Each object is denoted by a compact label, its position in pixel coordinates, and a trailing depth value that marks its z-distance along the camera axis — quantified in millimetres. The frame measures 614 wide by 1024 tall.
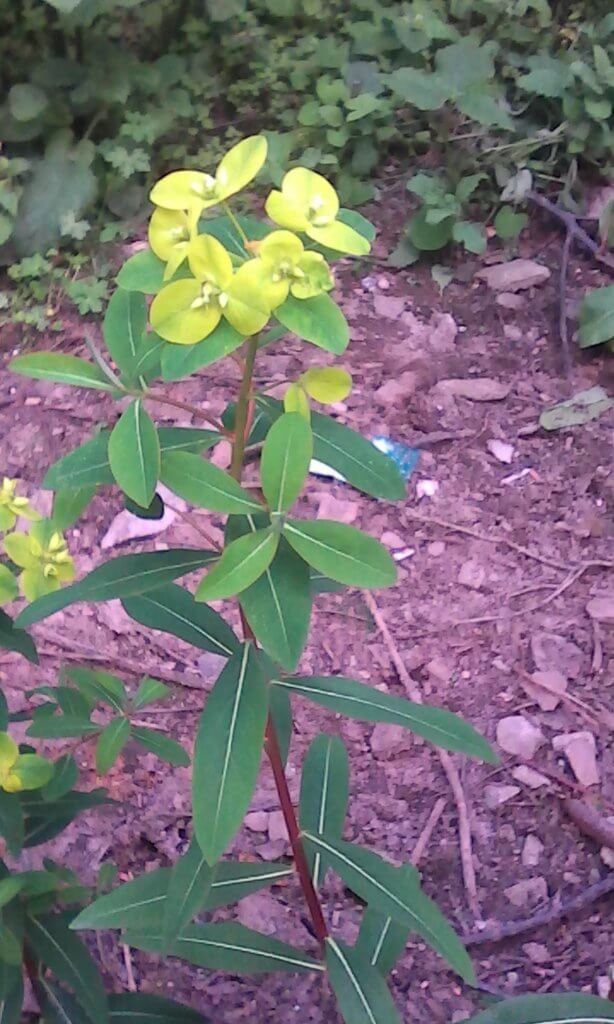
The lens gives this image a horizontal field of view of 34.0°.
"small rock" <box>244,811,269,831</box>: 1638
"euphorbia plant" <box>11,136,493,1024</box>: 688
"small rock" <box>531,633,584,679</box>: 1818
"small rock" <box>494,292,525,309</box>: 2426
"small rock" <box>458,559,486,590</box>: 1960
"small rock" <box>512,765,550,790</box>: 1667
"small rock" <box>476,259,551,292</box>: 2447
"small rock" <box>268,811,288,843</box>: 1630
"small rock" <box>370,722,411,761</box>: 1720
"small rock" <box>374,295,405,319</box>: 2420
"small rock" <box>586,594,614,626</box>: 1886
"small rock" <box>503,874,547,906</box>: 1541
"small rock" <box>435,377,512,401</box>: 2268
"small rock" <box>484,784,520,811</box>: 1649
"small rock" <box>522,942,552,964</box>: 1482
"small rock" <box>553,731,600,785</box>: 1665
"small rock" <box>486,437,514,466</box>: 2170
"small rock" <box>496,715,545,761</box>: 1706
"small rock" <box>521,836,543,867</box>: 1586
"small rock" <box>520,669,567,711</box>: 1770
